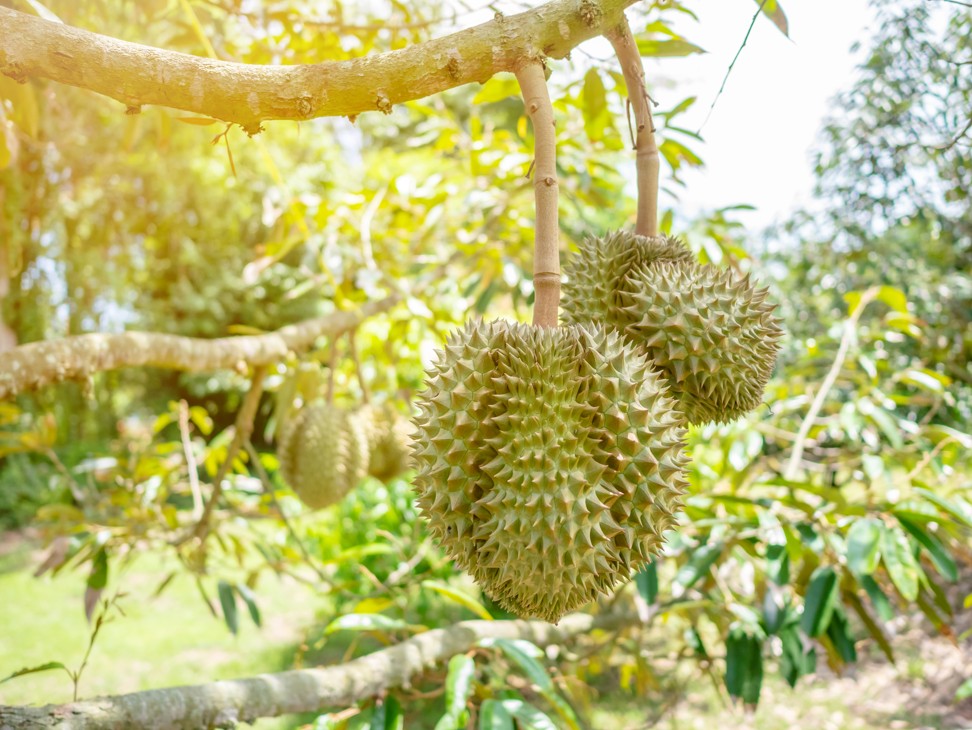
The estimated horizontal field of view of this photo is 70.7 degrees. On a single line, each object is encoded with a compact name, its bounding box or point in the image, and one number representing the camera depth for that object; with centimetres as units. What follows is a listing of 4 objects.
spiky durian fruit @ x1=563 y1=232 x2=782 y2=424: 106
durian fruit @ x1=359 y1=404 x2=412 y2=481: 257
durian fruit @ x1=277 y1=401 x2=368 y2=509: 224
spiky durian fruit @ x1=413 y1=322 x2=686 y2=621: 90
